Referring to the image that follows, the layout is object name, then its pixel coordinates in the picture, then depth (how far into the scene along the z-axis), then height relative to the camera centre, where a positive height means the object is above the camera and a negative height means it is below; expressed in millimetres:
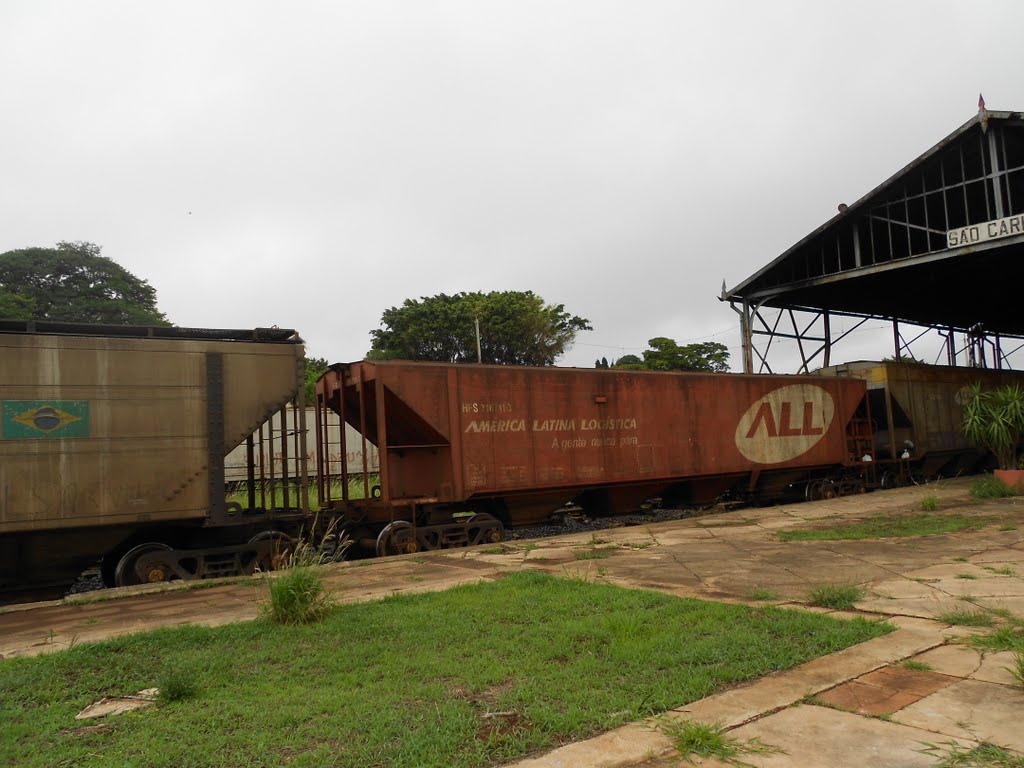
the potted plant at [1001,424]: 14750 -189
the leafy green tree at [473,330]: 40500 +6691
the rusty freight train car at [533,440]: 10289 -36
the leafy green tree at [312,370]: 33538 +4802
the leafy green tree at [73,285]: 45812 +12372
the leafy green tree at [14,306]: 37909 +9250
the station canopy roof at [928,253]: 16125 +4498
